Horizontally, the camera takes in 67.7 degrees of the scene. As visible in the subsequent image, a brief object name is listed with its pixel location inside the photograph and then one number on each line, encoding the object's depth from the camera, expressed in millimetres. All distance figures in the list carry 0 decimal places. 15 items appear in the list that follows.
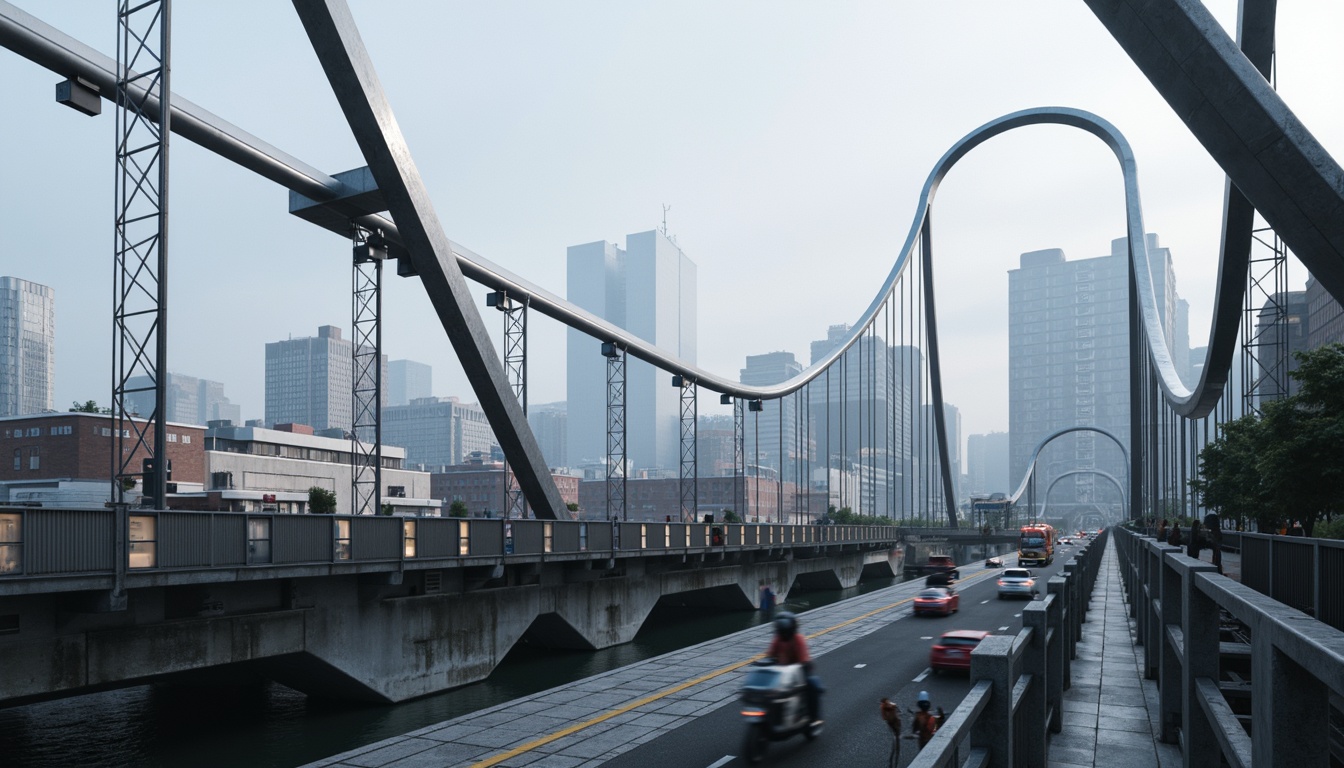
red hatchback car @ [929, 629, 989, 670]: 25828
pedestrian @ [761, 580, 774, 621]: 27312
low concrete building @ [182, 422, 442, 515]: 86688
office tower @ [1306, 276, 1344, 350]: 94812
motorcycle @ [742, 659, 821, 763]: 17125
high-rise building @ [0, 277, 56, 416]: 185625
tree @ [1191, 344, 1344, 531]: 27734
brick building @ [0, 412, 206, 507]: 77938
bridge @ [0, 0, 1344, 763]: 10094
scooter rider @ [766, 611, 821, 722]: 17859
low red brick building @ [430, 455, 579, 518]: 163375
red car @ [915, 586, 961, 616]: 41656
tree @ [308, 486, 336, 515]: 47250
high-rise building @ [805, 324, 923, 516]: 85362
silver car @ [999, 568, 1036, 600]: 49906
